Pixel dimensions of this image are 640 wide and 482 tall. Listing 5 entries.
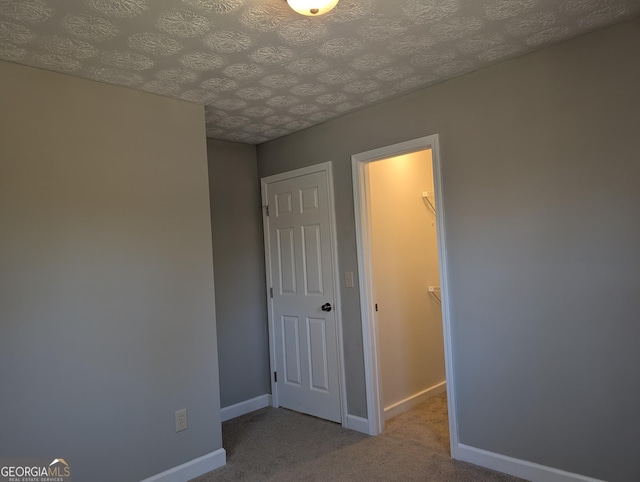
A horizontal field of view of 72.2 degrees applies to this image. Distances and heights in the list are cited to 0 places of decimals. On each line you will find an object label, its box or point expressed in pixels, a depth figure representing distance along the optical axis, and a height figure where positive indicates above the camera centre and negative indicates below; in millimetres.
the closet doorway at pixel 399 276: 3342 -232
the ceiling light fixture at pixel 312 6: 1698 +973
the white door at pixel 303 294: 3613 -335
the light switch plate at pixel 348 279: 3441 -209
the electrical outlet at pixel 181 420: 2783 -1002
